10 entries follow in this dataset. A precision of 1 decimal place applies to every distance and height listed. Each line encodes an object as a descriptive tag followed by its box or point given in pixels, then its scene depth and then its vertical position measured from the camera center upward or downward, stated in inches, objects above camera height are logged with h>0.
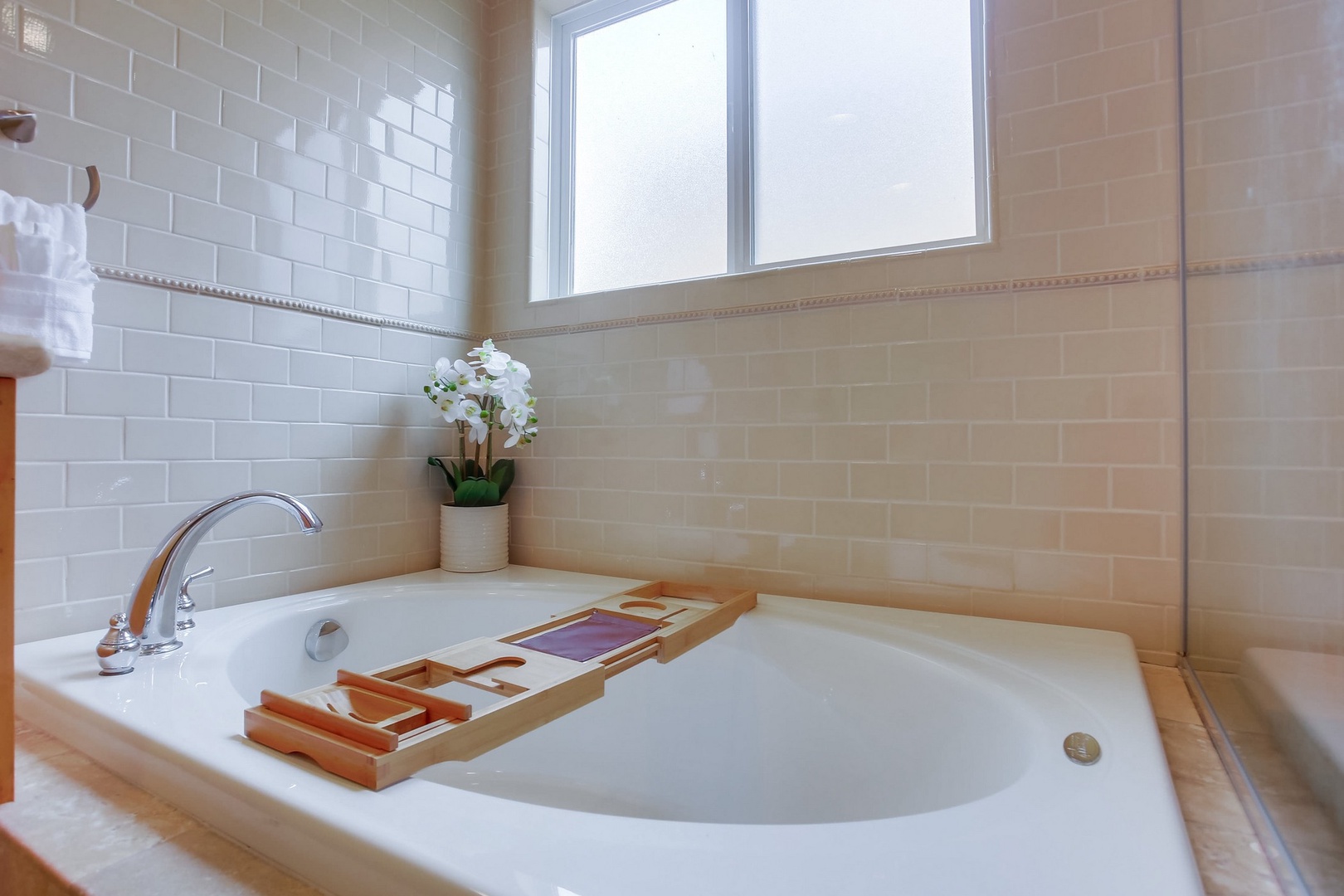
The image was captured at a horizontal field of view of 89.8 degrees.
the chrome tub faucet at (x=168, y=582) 42.9 -8.3
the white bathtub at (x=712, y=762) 23.0 -14.1
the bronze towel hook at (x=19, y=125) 46.4 +22.9
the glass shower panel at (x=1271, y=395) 26.7 +3.0
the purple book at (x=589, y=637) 46.4 -13.6
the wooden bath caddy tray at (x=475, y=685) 29.4 -13.2
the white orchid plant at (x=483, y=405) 72.2 +5.3
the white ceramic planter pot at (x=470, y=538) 75.5 -9.5
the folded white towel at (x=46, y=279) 40.6 +10.9
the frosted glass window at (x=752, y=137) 63.7 +34.4
